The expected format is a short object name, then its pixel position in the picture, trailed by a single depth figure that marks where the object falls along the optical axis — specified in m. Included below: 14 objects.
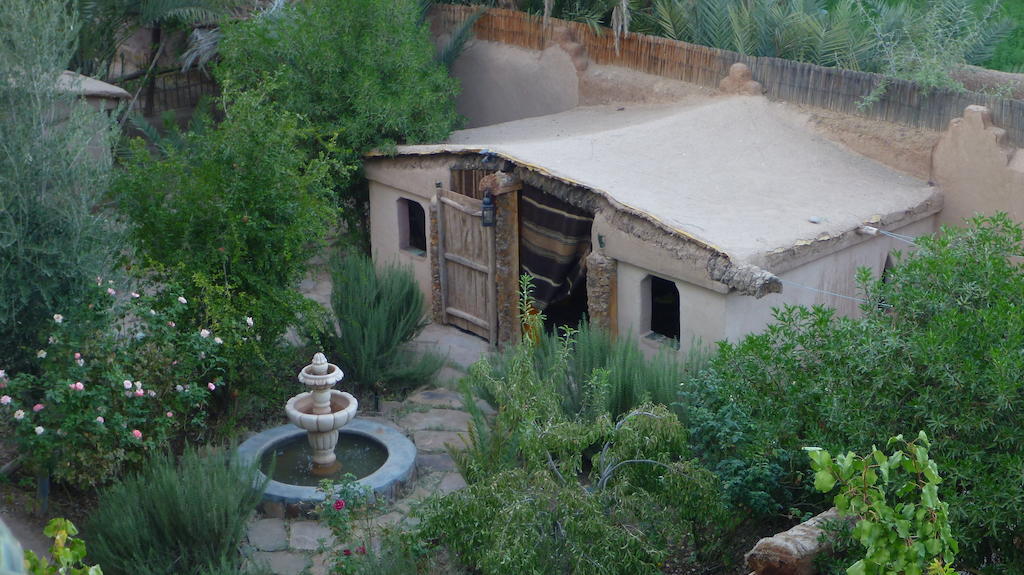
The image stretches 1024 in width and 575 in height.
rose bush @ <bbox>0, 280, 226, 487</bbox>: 7.06
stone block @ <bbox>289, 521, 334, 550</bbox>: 7.53
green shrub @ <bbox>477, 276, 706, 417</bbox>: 8.26
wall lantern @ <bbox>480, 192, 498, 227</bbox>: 10.83
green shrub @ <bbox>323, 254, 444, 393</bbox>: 10.16
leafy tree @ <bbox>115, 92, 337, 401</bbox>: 8.66
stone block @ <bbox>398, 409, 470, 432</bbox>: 9.52
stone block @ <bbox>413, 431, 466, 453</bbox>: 9.11
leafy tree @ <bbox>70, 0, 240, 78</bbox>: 14.59
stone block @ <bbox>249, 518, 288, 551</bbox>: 7.52
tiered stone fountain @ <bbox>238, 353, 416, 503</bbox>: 8.10
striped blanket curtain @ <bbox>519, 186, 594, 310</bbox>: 10.30
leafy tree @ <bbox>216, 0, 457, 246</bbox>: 11.66
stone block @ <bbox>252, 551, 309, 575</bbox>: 7.17
